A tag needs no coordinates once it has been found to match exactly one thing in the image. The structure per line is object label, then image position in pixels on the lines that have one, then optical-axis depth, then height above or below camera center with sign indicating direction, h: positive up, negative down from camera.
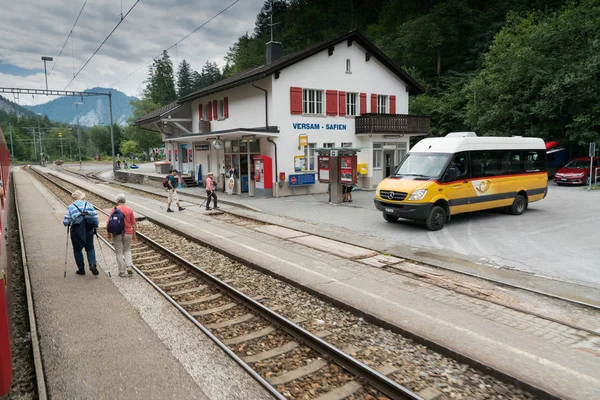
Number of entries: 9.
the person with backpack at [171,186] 17.67 -1.21
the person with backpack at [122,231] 8.17 -1.46
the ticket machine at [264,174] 21.56 -0.94
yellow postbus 12.50 -0.86
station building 21.86 +2.24
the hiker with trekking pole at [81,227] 8.05 -1.34
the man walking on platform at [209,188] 17.77 -1.33
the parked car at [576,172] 25.27 -1.33
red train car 3.82 -1.79
